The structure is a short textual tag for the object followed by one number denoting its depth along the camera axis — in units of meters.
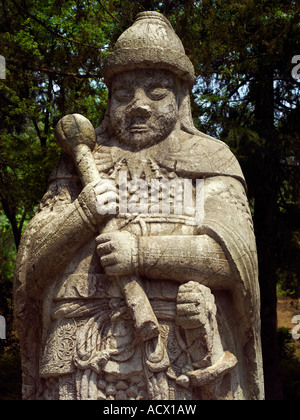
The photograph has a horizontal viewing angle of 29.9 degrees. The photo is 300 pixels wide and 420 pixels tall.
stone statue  3.88
